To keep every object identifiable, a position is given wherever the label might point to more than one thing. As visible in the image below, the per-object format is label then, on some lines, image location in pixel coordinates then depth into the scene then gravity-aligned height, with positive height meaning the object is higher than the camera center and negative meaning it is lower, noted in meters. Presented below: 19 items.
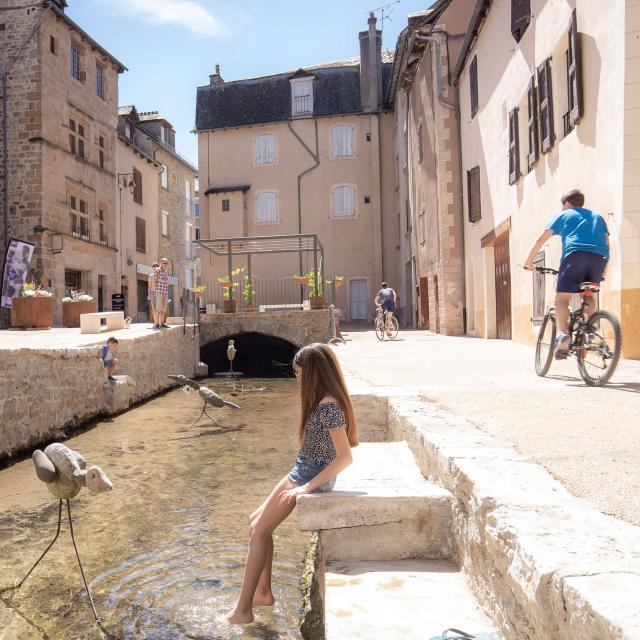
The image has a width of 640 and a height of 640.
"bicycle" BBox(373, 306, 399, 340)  14.05 -0.60
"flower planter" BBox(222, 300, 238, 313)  17.06 -0.16
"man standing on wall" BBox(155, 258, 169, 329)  13.67 +0.17
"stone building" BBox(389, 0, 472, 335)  15.70 +3.60
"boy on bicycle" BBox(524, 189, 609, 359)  5.25 +0.32
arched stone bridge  16.52 -0.67
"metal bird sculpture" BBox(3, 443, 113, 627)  2.87 -0.76
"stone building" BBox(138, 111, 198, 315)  29.80 +4.89
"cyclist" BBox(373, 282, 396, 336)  14.03 -0.12
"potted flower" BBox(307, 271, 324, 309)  16.89 +0.23
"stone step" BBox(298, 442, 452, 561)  2.68 -0.94
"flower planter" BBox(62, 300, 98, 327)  16.52 -0.25
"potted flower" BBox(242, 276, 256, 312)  17.08 +0.10
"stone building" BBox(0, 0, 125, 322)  19.08 +4.94
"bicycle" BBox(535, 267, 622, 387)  4.87 -0.38
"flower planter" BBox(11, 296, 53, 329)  14.53 -0.21
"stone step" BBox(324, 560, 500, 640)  2.01 -1.05
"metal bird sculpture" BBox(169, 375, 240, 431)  9.44 -1.43
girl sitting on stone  2.96 -0.68
